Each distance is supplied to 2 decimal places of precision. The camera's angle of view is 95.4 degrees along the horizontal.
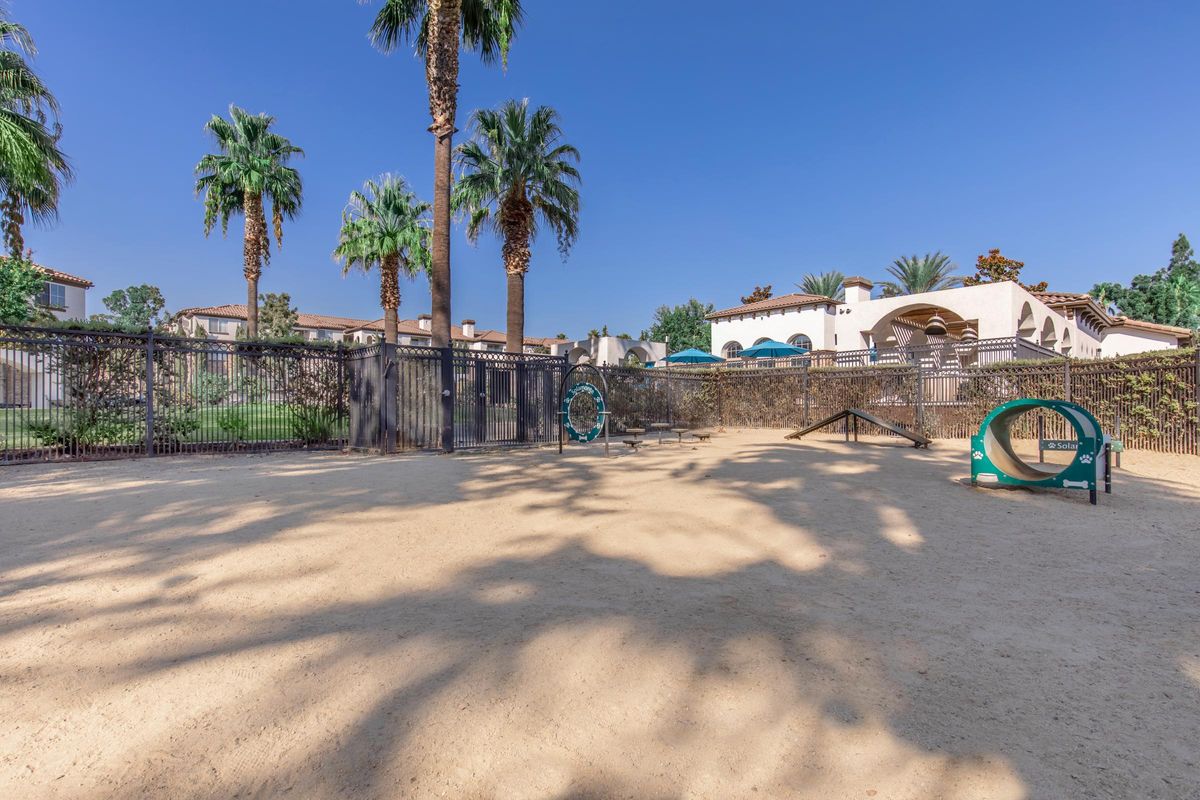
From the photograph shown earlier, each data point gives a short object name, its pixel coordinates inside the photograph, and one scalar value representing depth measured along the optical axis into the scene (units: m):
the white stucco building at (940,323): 20.92
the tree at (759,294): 55.16
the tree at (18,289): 21.98
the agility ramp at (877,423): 10.94
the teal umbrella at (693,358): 24.70
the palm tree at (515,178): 17.53
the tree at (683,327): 60.78
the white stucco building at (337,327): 54.06
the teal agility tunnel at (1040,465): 6.24
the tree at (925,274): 40.62
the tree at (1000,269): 39.41
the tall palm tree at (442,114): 12.76
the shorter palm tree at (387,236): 25.91
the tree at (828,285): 46.22
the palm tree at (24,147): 9.83
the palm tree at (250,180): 21.73
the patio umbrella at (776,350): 23.70
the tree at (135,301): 78.56
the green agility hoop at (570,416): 11.44
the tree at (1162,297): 43.19
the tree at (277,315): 49.53
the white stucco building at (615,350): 35.88
